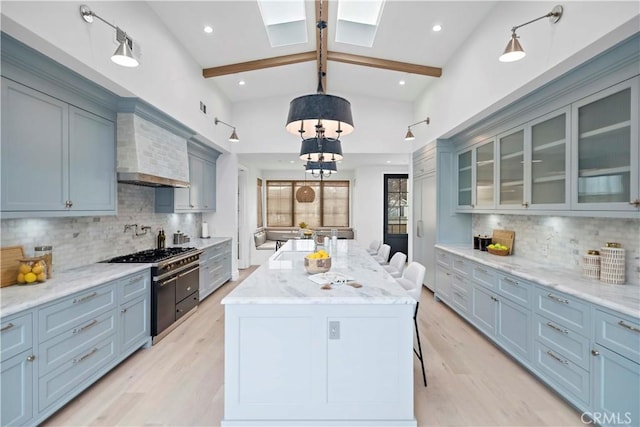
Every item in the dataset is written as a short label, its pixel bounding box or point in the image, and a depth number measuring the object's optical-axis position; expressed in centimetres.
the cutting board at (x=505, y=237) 376
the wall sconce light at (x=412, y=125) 499
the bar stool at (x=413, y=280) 243
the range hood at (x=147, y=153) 317
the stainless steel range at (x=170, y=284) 328
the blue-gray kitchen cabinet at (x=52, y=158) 210
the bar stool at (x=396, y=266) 345
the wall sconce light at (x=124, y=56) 213
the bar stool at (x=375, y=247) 534
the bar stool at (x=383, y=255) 444
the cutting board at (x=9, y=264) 221
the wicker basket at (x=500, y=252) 369
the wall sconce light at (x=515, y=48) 223
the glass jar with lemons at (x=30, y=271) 226
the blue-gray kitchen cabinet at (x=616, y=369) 175
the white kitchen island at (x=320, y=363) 195
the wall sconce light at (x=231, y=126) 510
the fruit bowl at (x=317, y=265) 256
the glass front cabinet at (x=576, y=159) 208
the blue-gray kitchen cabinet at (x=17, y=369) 176
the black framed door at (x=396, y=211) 869
